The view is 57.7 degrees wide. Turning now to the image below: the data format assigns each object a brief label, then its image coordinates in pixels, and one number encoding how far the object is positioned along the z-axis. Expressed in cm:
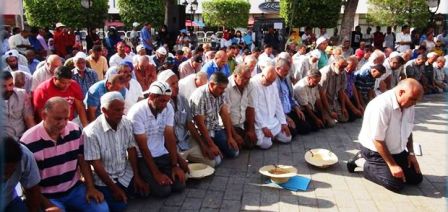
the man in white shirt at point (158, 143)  417
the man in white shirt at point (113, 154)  371
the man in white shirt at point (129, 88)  556
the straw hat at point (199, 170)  464
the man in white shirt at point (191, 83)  587
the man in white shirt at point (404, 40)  1429
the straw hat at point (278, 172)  448
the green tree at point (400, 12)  2478
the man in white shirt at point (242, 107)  582
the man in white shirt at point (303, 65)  861
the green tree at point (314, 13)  2055
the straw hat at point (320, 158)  510
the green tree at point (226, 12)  3422
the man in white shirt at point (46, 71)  609
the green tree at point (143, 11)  2577
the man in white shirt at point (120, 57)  870
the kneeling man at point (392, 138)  426
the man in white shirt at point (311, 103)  701
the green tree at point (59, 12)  2616
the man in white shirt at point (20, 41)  1115
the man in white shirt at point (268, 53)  1004
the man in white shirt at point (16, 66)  598
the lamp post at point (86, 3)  1563
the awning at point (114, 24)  3683
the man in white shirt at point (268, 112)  592
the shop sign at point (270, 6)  3738
